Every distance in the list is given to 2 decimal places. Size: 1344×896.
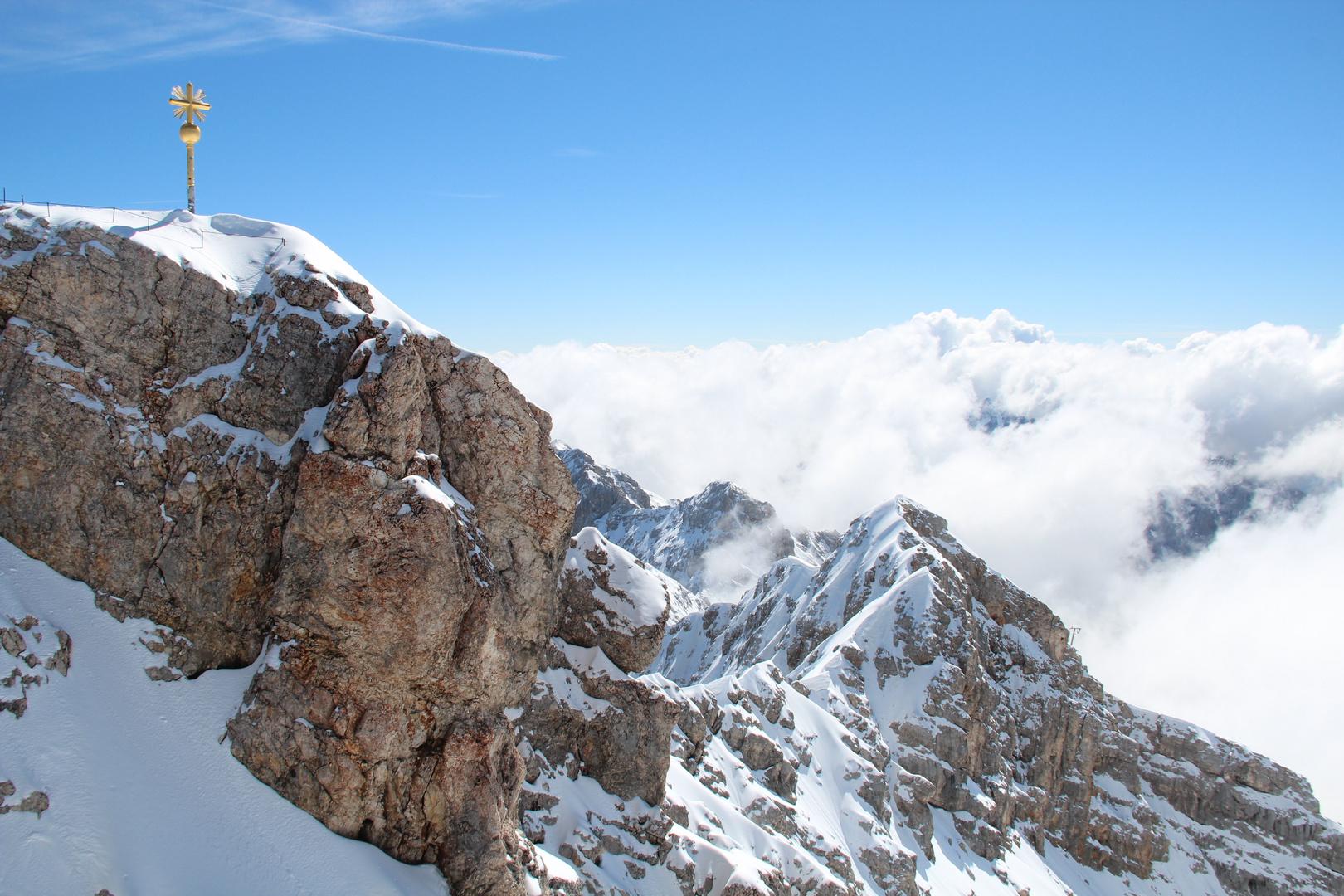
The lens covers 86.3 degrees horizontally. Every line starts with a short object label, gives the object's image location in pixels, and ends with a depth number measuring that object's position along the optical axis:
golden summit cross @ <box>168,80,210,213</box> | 34.97
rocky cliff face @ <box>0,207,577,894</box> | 29.11
